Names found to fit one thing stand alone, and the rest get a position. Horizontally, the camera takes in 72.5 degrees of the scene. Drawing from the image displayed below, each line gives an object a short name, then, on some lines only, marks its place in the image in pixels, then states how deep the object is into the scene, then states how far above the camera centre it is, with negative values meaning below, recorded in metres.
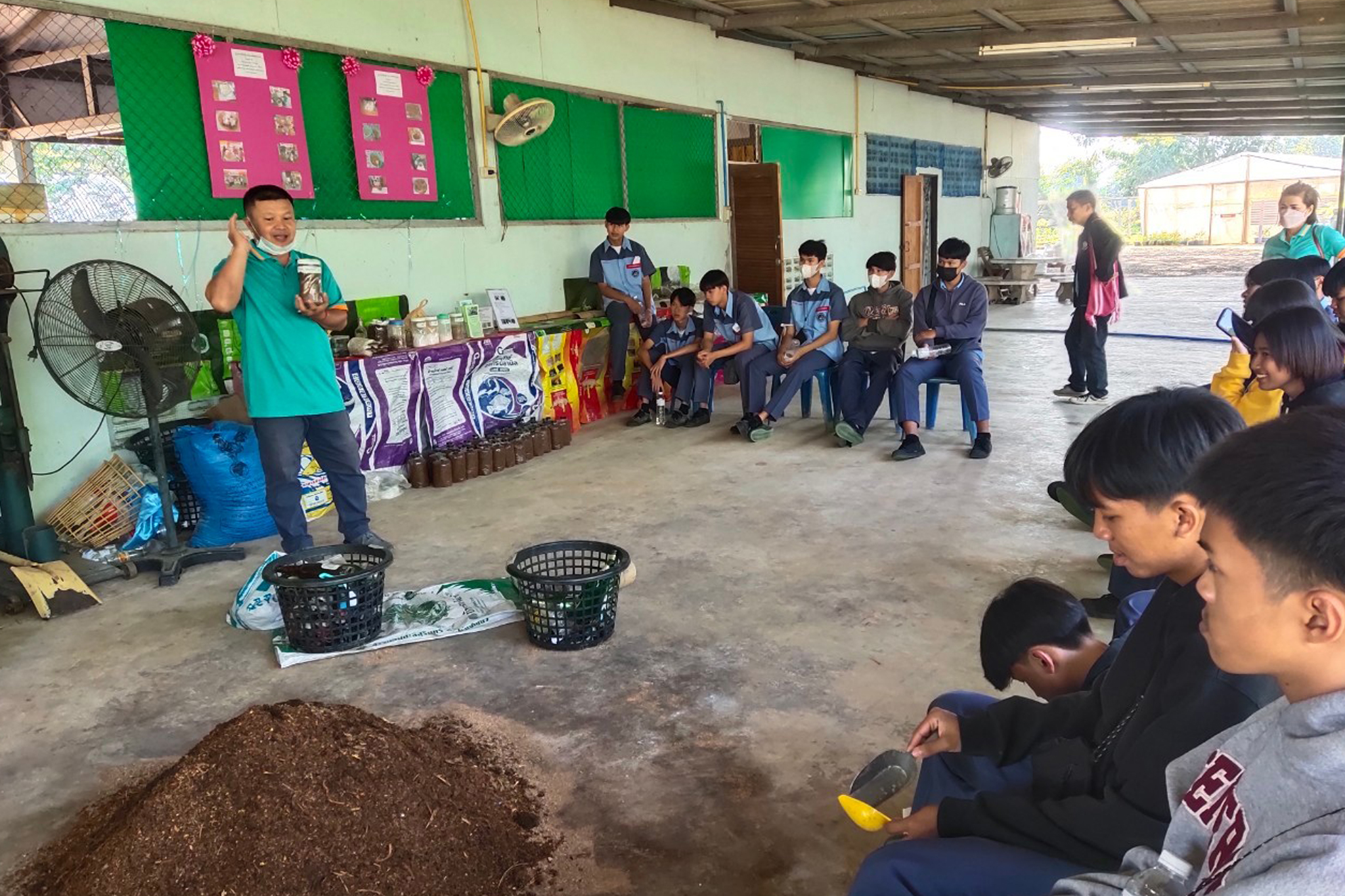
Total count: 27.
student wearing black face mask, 5.16 -0.45
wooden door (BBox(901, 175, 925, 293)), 11.98 +0.35
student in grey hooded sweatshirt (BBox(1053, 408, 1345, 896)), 0.74 -0.35
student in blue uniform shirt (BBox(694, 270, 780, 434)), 6.02 -0.41
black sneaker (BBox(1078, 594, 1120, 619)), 2.92 -1.14
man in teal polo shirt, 3.39 -0.24
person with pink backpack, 6.14 -0.30
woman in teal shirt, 4.84 +0.04
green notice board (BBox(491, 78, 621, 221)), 6.24 +0.76
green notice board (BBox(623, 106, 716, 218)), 7.42 +0.86
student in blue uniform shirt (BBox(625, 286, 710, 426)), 6.26 -0.62
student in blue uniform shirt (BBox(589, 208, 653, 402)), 6.57 -0.11
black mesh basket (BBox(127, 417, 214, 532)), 4.21 -0.84
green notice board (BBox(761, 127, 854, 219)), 9.29 +0.95
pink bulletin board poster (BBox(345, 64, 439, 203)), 5.22 +0.84
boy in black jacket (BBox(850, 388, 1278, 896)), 1.10 -0.59
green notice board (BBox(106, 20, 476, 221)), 4.18 +0.77
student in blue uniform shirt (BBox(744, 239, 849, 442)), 5.80 -0.52
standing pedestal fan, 3.36 -0.19
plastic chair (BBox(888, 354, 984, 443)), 5.31 -0.91
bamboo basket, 4.02 -0.93
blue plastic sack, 4.04 -0.84
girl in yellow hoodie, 3.12 -0.50
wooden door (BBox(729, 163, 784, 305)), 8.57 +0.33
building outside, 24.95 +1.23
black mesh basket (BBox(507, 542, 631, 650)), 2.76 -0.99
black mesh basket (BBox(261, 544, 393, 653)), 2.78 -0.99
